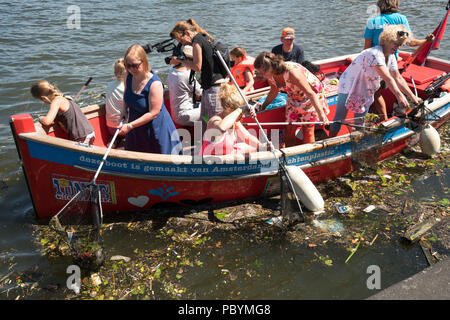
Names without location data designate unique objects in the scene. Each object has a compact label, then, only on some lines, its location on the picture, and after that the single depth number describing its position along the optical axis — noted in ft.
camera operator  18.65
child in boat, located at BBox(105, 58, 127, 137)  20.38
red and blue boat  16.63
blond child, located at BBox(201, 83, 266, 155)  16.63
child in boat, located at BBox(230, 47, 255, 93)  26.81
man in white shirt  21.06
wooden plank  17.10
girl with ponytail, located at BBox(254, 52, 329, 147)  17.76
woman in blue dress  15.71
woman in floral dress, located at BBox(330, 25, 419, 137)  18.98
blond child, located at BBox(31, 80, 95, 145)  17.46
